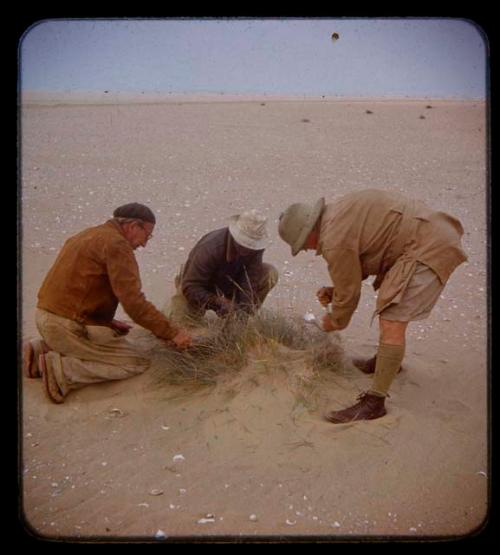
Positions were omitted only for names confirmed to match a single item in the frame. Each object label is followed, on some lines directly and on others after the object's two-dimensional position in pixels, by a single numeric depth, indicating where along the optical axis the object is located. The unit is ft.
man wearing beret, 13.08
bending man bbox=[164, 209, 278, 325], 14.82
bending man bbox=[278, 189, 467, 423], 12.05
